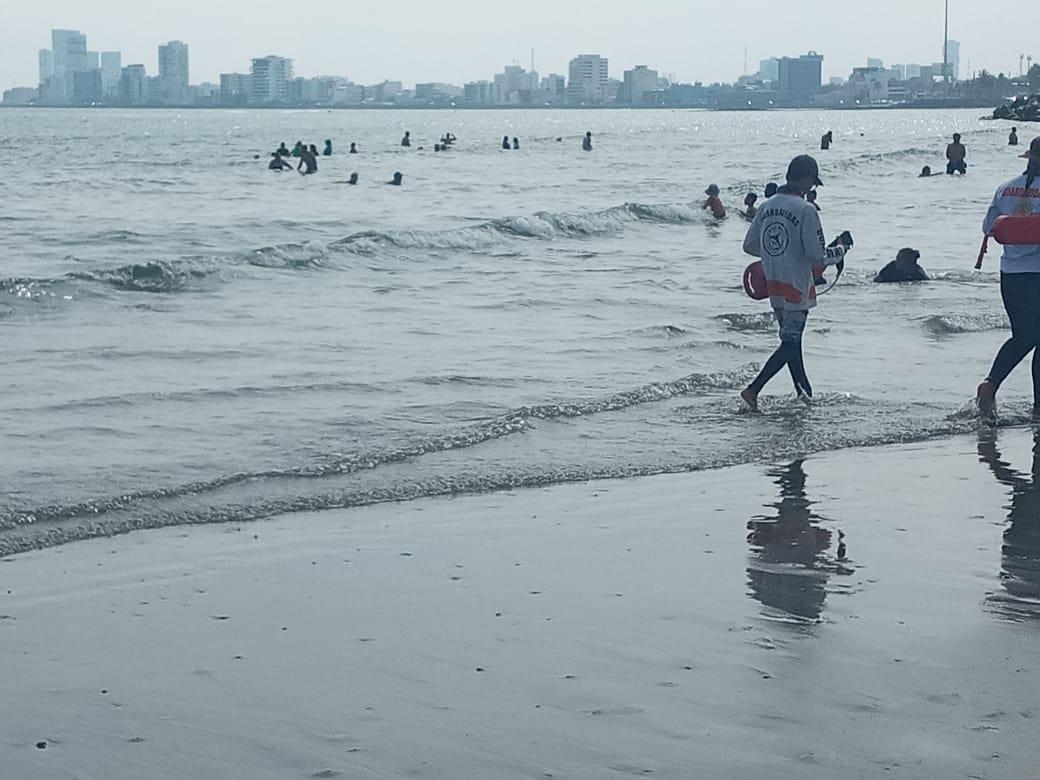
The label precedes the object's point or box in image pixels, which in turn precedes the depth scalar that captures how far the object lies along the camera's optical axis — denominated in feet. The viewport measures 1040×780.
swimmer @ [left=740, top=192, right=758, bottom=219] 91.25
